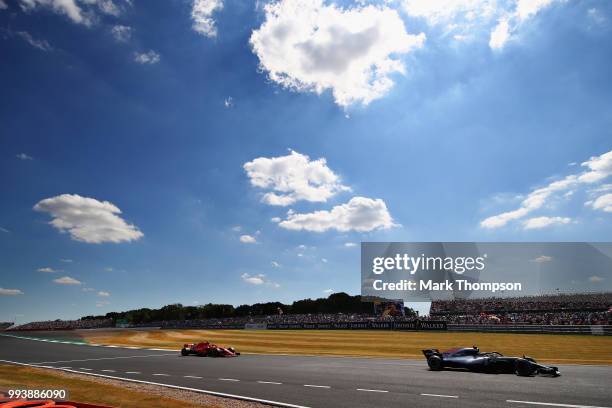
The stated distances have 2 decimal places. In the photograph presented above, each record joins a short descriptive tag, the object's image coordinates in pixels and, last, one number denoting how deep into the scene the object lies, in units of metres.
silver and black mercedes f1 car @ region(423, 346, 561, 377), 16.22
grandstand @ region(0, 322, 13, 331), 126.08
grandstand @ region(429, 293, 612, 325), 49.34
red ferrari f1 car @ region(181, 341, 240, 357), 29.20
